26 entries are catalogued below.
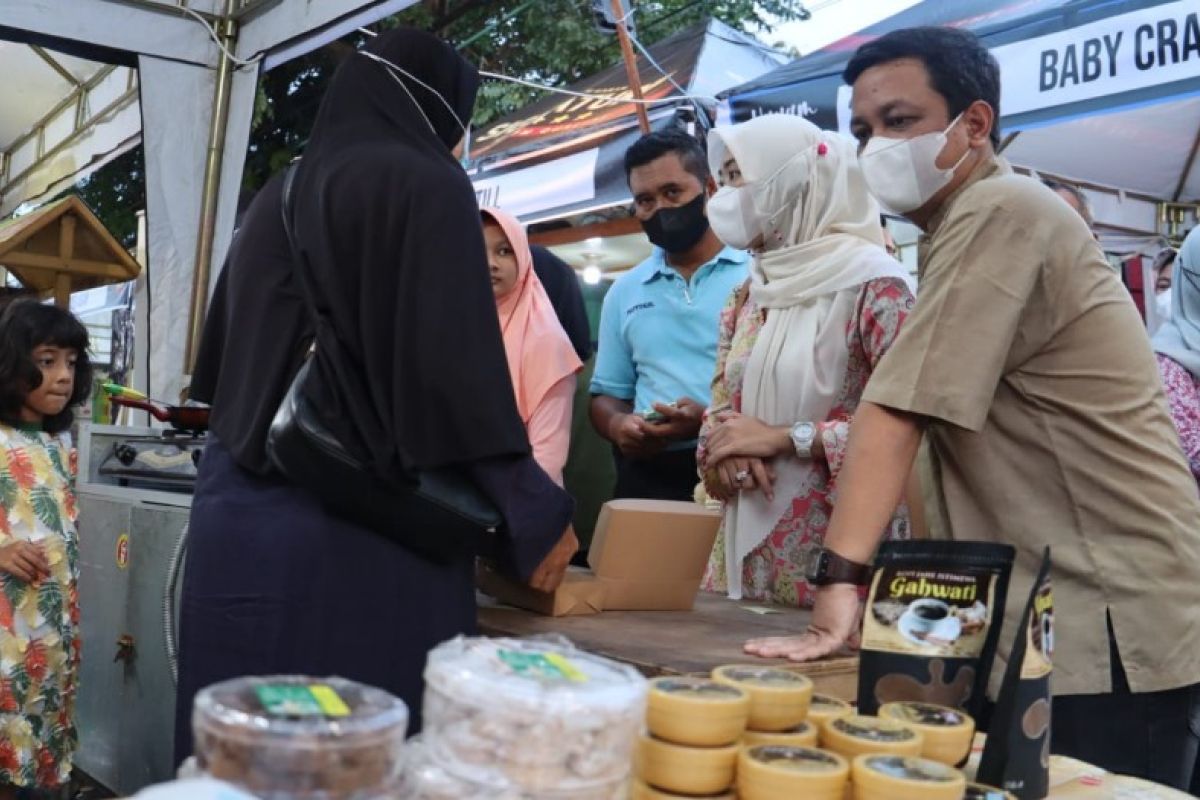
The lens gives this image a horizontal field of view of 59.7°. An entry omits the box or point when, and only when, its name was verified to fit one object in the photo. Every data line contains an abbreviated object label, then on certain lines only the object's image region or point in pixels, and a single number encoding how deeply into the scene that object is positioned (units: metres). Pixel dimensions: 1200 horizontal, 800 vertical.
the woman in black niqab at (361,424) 1.36
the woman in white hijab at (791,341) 1.83
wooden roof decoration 4.77
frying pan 3.12
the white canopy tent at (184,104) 4.00
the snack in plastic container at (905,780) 0.81
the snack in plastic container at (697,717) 0.87
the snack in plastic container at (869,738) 0.90
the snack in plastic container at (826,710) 0.99
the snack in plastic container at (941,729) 0.95
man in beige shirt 1.29
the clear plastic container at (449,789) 0.73
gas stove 3.05
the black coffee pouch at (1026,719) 0.98
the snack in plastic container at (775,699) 0.95
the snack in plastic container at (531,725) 0.73
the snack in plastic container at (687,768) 0.87
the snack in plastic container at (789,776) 0.82
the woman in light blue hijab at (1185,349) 2.83
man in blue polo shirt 2.63
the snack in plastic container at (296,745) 0.67
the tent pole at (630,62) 4.25
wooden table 1.29
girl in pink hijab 2.07
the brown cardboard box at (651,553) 1.67
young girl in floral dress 2.80
